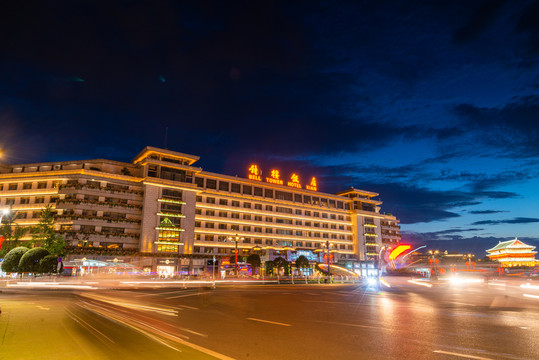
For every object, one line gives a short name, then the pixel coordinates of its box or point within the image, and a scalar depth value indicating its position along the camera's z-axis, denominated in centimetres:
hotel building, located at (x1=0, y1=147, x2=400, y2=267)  6159
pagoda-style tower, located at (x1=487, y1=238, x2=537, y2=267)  12050
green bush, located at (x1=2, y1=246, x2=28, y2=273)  3712
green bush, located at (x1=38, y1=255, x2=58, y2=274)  3597
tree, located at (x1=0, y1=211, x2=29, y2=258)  5409
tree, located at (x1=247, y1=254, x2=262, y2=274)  5962
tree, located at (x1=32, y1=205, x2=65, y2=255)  5247
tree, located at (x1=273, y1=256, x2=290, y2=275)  6028
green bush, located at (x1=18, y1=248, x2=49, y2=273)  3591
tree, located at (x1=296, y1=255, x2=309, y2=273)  6371
